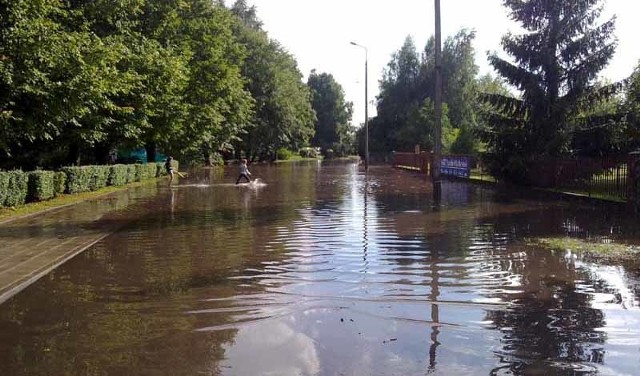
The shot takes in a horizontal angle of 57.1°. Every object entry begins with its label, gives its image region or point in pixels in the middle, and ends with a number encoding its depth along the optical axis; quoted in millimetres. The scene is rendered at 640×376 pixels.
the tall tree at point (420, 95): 66375
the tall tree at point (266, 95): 71375
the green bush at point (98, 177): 25219
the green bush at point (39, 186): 18938
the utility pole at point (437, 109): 23672
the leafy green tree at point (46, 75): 16219
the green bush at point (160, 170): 40047
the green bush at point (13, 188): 16547
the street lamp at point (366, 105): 54281
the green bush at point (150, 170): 36141
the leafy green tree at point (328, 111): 123688
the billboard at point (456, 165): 35122
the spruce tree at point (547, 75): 25219
